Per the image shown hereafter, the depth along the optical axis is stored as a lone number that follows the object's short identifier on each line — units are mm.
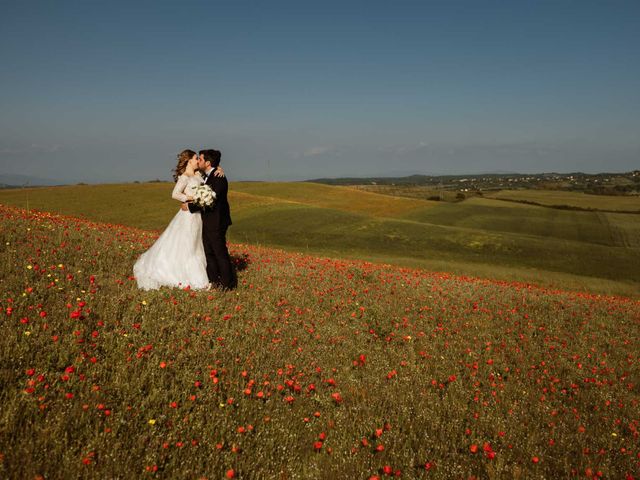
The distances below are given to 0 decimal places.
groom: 9602
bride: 8992
